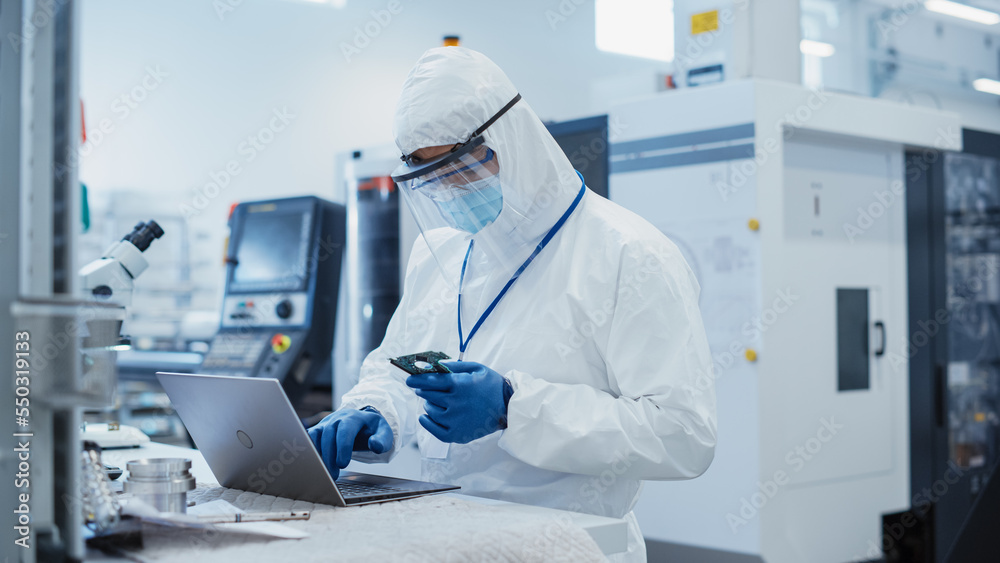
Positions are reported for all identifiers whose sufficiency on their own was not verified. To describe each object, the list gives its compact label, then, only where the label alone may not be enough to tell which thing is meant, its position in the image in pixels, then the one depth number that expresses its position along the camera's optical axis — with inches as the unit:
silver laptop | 45.3
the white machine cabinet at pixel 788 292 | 108.5
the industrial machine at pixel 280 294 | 125.0
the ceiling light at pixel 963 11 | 261.6
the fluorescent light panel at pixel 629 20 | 192.2
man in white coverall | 53.4
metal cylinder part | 43.6
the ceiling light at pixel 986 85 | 297.2
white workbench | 45.5
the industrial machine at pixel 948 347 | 131.6
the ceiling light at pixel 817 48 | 254.4
